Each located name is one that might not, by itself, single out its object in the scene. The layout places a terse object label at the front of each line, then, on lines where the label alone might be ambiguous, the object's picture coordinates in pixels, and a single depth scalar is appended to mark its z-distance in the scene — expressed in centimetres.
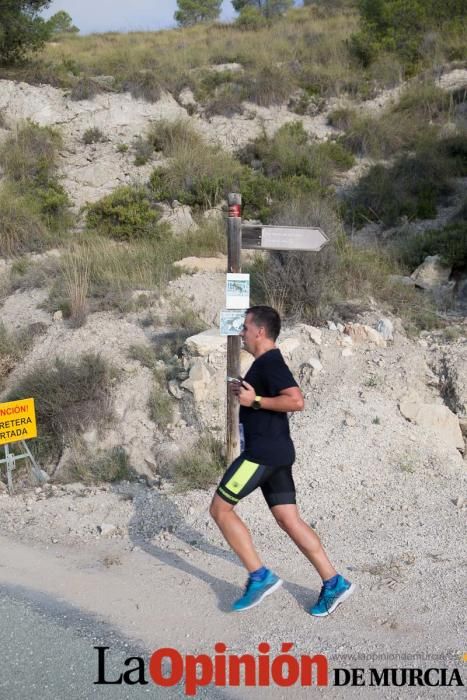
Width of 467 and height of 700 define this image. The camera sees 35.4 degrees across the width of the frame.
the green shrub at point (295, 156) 1563
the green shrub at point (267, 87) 1917
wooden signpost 657
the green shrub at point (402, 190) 1418
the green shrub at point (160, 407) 799
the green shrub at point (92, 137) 1762
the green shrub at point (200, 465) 678
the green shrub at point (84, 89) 1872
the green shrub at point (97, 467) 732
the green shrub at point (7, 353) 942
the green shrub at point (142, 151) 1670
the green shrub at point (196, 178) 1484
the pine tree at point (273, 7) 3416
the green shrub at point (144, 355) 876
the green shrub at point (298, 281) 935
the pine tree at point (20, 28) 1914
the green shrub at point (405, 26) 2048
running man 433
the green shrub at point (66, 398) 809
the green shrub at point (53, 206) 1423
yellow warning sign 718
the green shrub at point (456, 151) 1542
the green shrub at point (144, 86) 1895
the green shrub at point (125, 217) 1359
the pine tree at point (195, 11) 3634
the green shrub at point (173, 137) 1691
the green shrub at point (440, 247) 1102
